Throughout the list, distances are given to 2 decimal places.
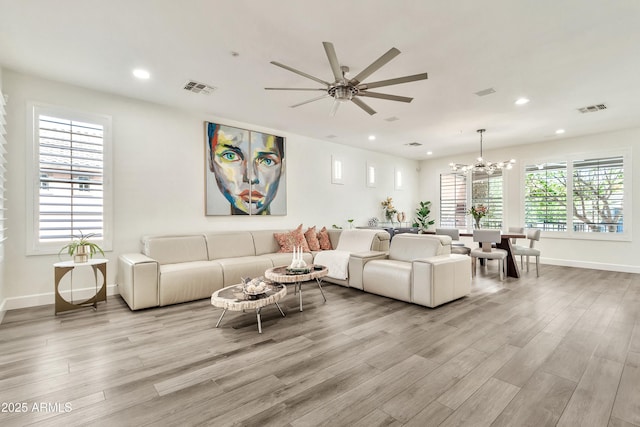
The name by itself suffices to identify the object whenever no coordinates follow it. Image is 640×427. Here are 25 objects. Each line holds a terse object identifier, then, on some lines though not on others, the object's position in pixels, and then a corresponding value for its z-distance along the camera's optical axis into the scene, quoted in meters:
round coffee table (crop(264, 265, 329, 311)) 3.51
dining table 5.54
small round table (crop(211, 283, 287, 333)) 2.84
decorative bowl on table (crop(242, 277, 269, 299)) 3.01
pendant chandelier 6.21
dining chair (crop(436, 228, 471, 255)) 6.05
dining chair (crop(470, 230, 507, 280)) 5.34
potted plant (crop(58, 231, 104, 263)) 3.66
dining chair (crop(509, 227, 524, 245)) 6.74
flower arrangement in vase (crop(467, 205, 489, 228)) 6.16
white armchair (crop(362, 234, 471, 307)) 3.69
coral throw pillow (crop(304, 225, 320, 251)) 5.81
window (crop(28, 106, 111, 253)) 3.72
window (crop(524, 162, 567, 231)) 6.84
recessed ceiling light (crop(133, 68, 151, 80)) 3.51
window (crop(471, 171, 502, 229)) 7.88
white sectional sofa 3.65
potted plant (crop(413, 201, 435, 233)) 9.22
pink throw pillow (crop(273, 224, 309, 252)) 5.49
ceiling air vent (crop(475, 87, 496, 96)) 4.03
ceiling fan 2.44
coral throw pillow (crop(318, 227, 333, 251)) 5.98
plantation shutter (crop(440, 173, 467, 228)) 8.61
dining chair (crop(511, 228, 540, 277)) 5.67
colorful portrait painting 5.14
